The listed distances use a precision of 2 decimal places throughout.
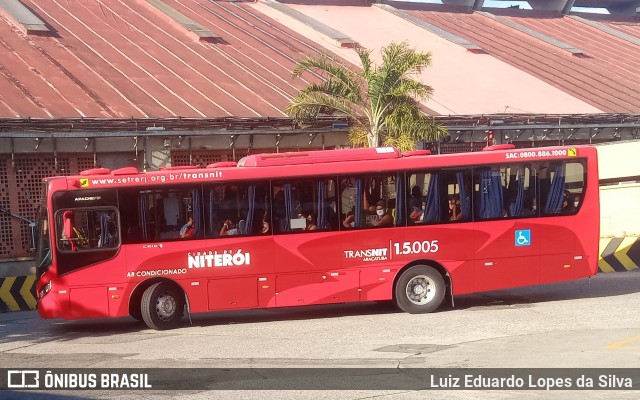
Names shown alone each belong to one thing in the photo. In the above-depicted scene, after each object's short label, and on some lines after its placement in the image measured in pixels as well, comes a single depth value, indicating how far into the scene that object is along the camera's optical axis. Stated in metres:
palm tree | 26.12
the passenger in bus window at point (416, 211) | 18.14
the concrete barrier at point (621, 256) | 24.77
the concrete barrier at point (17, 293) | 21.61
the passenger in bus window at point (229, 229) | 17.66
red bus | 17.19
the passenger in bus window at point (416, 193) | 18.11
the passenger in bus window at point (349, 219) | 17.97
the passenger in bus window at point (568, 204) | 18.67
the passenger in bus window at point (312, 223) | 17.89
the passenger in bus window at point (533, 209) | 18.55
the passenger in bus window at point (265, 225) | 17.75
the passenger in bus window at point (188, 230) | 17.55
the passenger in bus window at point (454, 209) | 18.28
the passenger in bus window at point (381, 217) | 18.08
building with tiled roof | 25.02
